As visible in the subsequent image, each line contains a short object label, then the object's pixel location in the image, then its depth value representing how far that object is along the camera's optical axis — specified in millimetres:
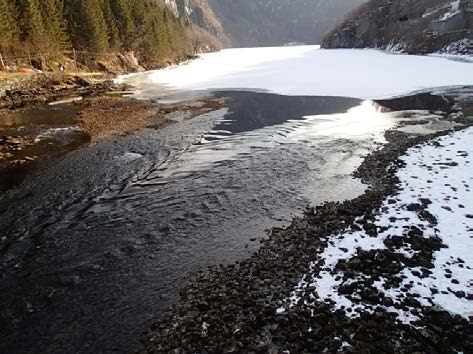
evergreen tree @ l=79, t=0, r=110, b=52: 63656
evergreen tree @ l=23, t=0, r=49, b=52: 48938
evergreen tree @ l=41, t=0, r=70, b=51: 53406
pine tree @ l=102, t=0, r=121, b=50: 72562
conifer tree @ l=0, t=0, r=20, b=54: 43588
